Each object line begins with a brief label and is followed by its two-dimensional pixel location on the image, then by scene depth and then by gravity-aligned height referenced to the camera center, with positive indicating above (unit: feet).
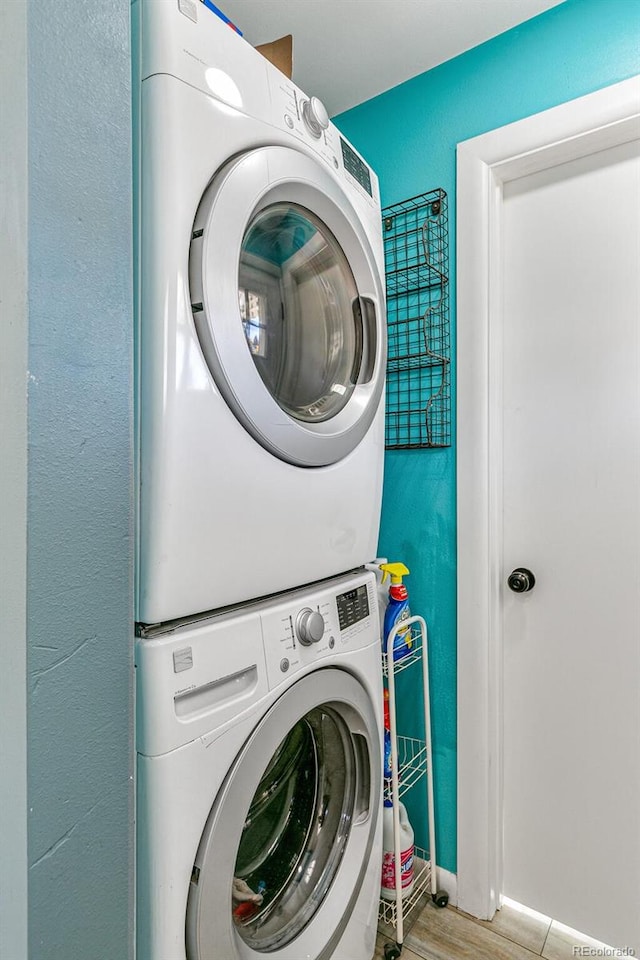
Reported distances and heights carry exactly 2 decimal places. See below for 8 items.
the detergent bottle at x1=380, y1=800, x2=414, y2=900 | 4.67 -3.30
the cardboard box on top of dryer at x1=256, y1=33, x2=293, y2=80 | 3.74 +3.01
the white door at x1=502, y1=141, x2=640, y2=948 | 4.51 -0.49
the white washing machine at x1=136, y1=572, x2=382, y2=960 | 2.43 -1.64
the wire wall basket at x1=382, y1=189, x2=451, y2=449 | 5.17 +1.60
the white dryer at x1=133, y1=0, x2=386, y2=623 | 2.49 +0.83
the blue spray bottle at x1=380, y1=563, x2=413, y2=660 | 4.65 -1.07
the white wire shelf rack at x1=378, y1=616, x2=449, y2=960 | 4.42 -2.76
